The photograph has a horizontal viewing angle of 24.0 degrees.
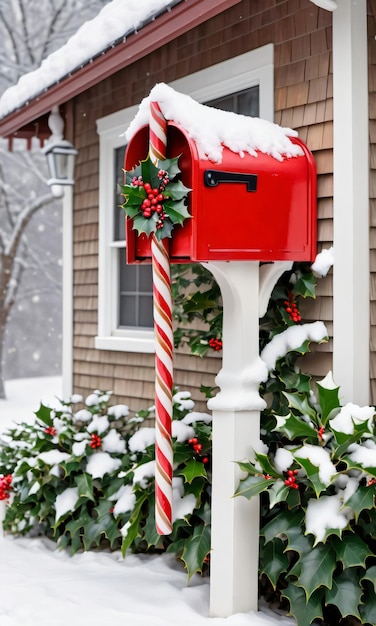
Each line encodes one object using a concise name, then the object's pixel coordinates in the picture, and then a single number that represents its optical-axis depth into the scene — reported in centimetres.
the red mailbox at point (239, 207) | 430
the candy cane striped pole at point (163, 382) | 446
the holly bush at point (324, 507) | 410
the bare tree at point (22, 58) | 1631
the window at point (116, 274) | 684
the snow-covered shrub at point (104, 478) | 500
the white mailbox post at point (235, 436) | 448
